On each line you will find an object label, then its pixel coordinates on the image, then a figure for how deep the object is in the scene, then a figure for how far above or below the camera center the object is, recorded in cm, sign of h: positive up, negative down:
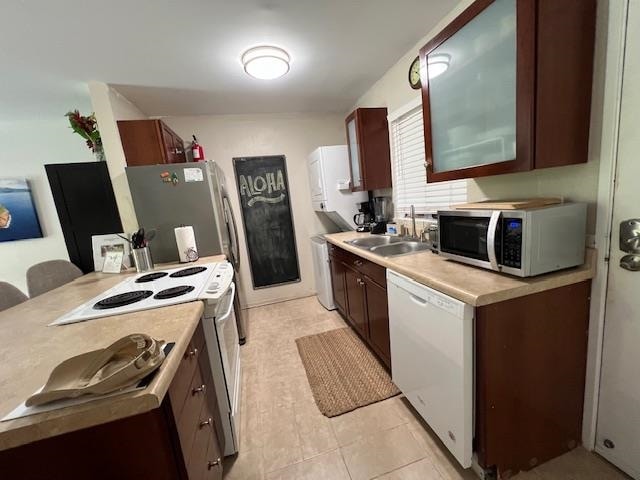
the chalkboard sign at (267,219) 319 -16
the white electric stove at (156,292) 115 -38
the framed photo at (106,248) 207 -20
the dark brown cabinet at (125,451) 63 -58
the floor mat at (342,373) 169 -131
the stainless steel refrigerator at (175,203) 207 +10
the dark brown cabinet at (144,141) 221 +67
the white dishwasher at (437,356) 105 -78
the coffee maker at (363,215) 294 -22
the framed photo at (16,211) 294 +25
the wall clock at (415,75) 197 +88
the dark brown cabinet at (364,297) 177 -82
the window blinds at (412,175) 196 +14
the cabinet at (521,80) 95 +39
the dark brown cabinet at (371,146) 246 +46
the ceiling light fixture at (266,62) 180 +102
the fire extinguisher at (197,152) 270 +63
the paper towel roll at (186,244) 206 -23
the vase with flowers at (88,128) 211 +81
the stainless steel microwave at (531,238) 100 -25
